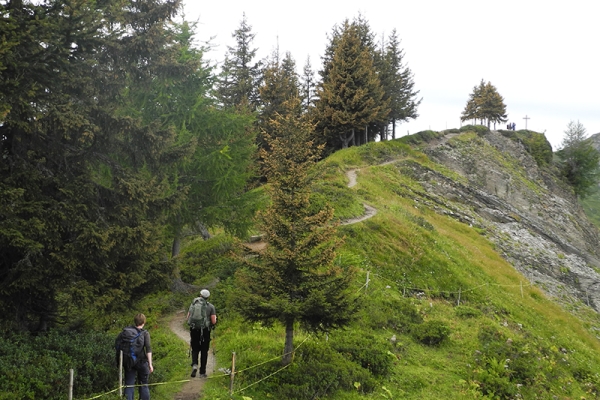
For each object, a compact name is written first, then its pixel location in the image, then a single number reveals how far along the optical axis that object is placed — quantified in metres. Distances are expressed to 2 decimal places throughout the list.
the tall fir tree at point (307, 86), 54.50
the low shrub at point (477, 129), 71.31
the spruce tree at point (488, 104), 85.19
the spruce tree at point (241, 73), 40.94
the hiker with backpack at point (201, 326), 11.19
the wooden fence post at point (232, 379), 10.55
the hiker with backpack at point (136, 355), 9.41
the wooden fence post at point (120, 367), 9.28
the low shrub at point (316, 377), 10.90
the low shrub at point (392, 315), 16.66
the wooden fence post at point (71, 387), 8.26
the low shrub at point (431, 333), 16.36
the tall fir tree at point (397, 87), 56.16
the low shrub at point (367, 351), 13.20
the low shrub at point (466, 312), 19.98
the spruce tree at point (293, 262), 11.40
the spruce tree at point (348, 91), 46.25
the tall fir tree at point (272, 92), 41.19
